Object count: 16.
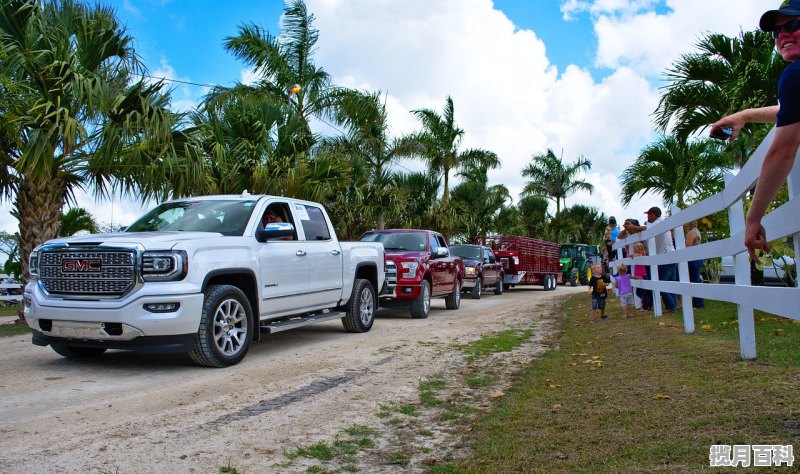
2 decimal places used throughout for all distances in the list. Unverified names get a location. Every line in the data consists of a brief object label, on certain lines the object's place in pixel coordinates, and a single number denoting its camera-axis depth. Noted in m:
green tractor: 35.50
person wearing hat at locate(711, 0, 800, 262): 2.38
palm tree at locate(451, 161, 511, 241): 32.94
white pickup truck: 6.12
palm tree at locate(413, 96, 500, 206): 31.09
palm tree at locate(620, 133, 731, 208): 15.55
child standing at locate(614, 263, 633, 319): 10.31
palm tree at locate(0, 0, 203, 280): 9.43
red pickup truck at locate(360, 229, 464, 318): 12.51
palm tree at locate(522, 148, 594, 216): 48.50
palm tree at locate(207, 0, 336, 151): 20.52
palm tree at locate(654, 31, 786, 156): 10.93
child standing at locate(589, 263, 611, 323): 10.68
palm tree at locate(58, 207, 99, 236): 15.47
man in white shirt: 9.70
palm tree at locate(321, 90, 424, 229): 21.44
